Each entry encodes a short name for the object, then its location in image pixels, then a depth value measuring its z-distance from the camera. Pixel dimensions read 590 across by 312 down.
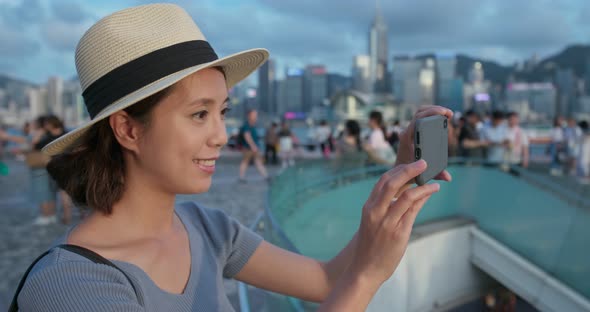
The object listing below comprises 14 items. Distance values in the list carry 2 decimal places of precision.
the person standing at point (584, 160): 8.69
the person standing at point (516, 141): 8.72
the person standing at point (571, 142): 9.33
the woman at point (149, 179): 0.95
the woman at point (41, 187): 6.76
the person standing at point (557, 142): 12.52
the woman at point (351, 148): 7.00
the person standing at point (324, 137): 15.80
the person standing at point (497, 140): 8.69
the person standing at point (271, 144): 14.61
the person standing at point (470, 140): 8.54
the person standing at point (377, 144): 7.01
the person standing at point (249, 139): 10.88
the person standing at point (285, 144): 14.02
